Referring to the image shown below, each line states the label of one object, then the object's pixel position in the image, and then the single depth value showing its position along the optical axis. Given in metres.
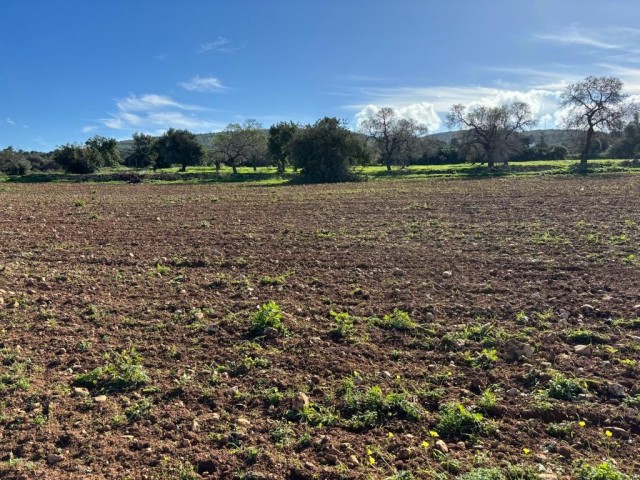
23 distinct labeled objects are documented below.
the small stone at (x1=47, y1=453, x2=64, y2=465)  3.98
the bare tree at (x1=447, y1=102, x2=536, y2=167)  60.88
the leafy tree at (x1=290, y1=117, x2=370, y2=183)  46.53
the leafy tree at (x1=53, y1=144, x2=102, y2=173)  69.12
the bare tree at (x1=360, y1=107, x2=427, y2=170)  70.25
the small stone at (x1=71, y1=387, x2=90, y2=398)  5.02
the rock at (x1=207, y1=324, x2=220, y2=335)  6.67
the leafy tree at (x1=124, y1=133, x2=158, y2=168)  84.47
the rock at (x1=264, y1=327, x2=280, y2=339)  6.46
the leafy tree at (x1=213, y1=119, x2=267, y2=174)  62.41
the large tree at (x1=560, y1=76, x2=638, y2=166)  54.44
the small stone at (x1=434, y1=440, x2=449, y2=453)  4.05
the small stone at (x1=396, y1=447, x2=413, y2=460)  4.01
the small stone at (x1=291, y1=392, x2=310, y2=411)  4.71
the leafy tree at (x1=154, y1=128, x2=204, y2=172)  72.94
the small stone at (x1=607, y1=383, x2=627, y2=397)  4.82
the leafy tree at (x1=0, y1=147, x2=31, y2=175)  69.44
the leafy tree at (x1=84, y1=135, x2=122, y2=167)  85.00
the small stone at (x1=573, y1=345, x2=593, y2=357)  5.71
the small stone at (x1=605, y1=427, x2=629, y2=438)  4.18
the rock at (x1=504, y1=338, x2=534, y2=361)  5.68
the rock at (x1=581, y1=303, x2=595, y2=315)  7.07
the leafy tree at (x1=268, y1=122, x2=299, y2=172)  66.69
